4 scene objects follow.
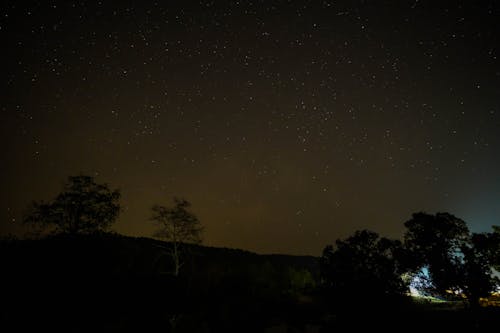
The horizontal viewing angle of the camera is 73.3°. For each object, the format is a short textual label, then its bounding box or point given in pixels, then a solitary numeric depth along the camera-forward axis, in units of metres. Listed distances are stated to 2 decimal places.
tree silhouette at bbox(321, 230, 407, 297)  29.41
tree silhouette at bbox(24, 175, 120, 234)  22.86
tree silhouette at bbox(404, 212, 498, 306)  25.16
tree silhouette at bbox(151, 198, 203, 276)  30.83
